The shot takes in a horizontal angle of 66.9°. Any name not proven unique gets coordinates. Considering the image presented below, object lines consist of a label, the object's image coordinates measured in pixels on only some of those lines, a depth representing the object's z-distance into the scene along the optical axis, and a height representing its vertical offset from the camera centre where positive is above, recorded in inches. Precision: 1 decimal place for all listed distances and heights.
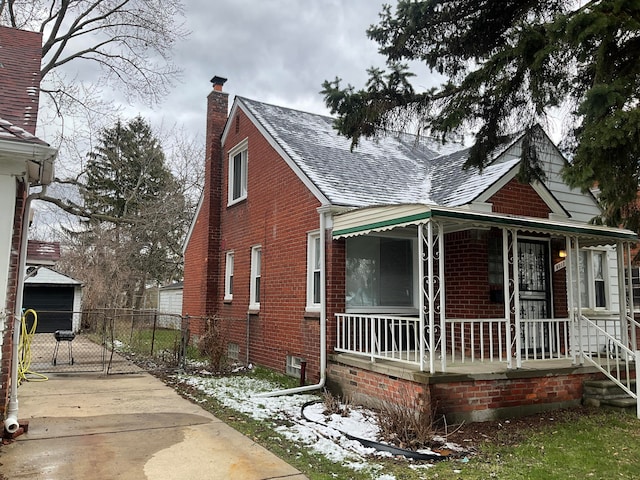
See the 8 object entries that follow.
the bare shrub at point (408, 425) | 223.5 -63.8
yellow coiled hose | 331.1 -52.7
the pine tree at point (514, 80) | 179.6 +110.0
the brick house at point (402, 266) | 277.4 +19.9
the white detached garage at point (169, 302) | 975.8 -29.6
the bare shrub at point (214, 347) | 414.0 -50.4
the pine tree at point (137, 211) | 1120.2 +190.7
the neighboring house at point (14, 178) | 201.0 +49.3
